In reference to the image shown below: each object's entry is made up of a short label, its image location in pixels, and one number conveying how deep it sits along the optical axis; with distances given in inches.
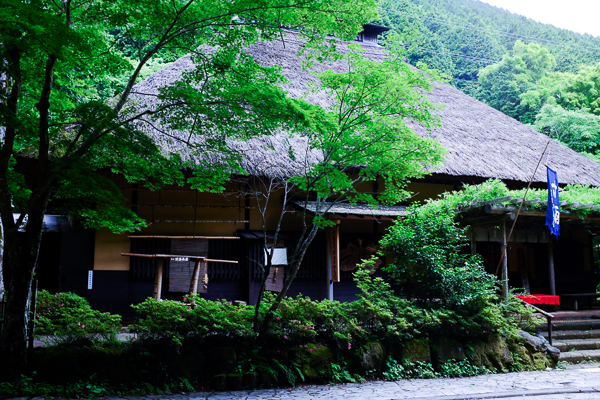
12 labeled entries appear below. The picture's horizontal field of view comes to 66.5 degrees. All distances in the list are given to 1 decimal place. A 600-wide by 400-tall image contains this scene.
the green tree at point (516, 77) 1170.4
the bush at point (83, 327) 242.8
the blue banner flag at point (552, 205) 339.9
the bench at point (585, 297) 467.8
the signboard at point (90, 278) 398.9
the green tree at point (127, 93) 215.8
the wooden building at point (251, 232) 409.7
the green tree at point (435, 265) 317.7
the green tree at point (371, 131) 257.0
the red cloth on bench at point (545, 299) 381.9
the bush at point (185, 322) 251.0
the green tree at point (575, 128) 856.3
